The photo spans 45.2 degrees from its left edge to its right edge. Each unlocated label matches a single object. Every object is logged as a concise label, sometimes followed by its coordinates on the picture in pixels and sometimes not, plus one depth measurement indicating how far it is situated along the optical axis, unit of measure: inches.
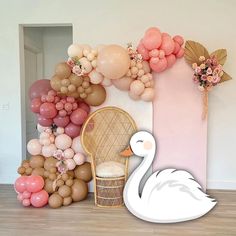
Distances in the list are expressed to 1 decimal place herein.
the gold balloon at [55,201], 118.8
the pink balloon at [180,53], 126.3
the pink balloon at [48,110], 121.0
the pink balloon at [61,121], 125.4
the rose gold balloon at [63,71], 120.3
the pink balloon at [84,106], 130.0
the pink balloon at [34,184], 120.2
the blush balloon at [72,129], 128.3
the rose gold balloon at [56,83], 121.3
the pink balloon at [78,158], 129.3
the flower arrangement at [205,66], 123.3
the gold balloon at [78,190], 124.5
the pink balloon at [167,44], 118.5
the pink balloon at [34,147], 130.3
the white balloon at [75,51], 119.7
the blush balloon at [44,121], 126.7
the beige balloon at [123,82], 123.6
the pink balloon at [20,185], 121.5
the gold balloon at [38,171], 127.0
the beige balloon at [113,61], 112.7
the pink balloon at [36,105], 124.4
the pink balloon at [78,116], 124.9
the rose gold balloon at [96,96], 127.6
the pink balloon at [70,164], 128.0
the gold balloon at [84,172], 130.2
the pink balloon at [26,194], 121.0
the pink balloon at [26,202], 120.8
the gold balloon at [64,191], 121.4
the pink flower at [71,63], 121.3
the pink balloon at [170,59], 123.5
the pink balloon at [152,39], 116.4
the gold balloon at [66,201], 121.6
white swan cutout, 101.5
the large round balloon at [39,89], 128.2
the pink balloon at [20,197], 121.8
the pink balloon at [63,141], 127.3
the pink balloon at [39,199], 119.3
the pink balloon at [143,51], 120.5
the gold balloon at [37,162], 129.3
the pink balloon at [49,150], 128.9
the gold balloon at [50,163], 127.3
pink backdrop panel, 132.4
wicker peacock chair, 131.1
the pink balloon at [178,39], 124.8
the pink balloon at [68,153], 128.8
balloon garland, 118.7
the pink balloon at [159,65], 120.7
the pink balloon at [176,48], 124.2
